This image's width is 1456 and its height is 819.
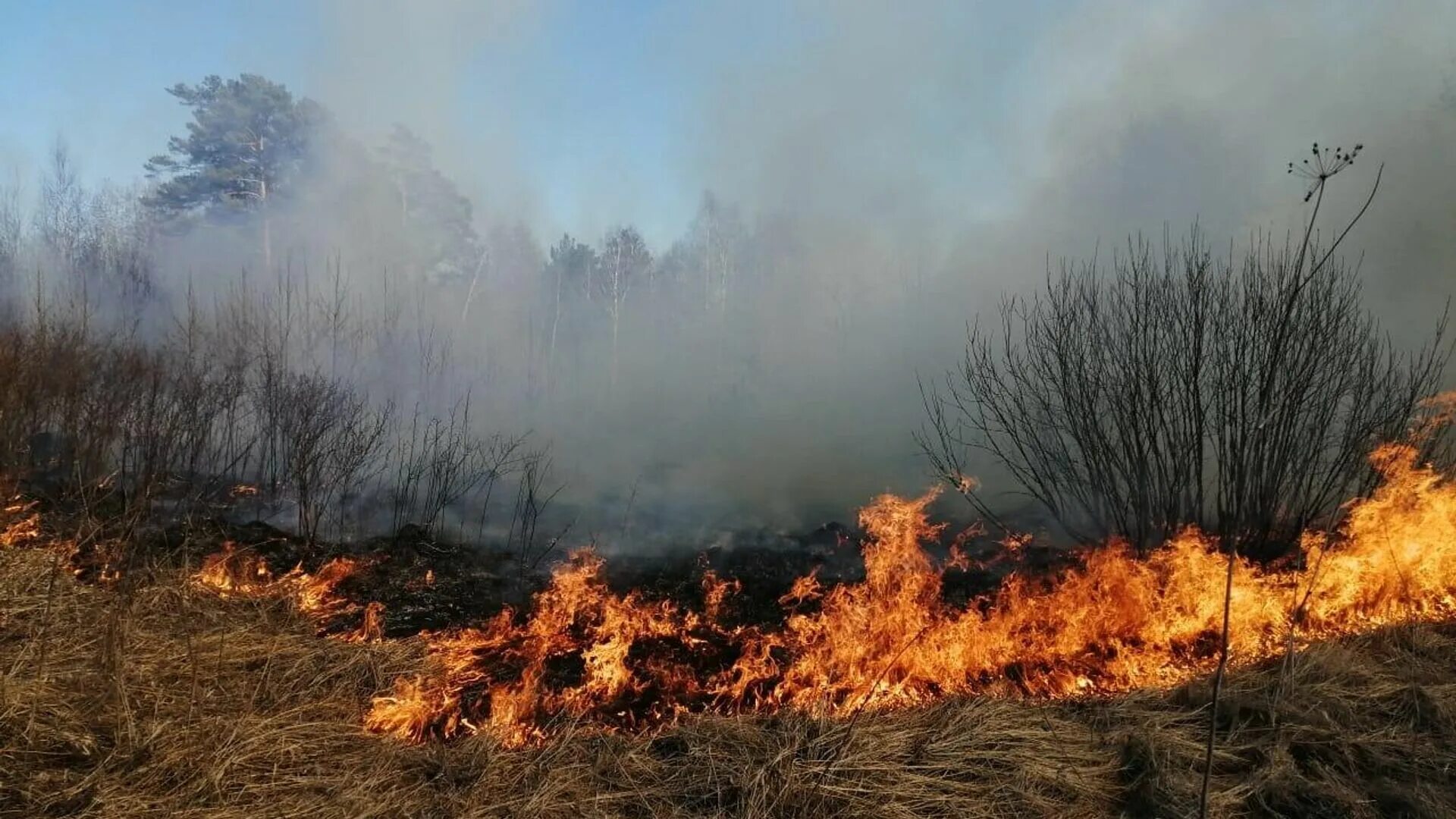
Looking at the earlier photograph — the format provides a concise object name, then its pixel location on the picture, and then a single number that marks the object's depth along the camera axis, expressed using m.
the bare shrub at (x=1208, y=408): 7.22
